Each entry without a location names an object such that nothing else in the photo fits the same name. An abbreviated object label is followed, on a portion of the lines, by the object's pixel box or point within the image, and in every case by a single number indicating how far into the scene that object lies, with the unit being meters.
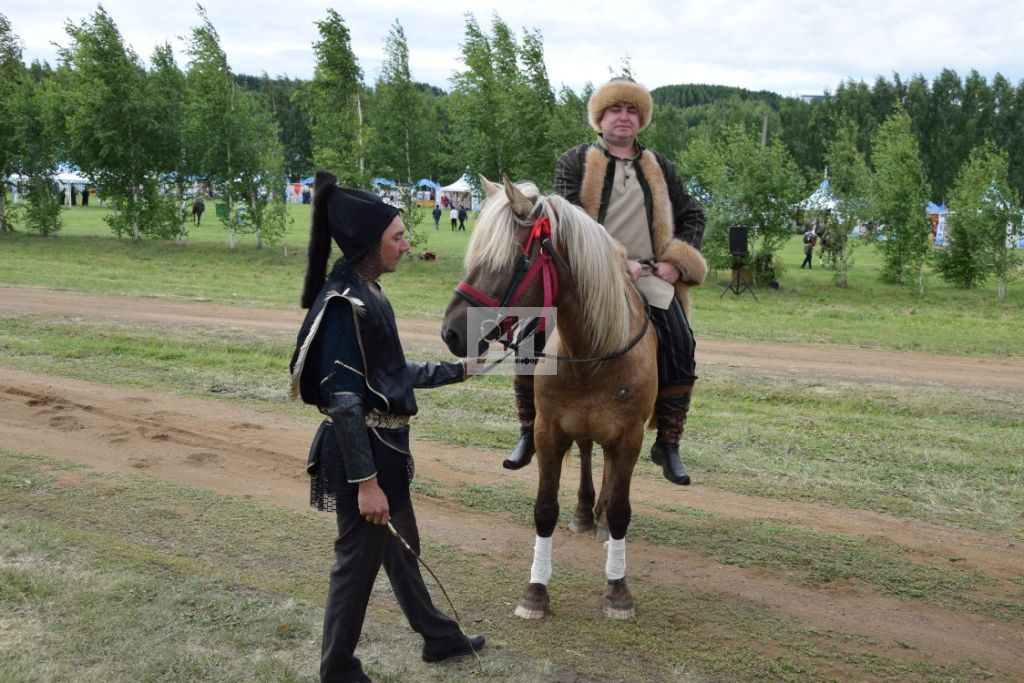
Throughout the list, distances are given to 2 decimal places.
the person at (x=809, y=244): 30.25
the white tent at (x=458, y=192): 55.29
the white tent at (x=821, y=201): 23.78
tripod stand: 22.84
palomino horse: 4.16
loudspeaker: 22.34
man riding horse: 5.46
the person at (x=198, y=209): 41.00
